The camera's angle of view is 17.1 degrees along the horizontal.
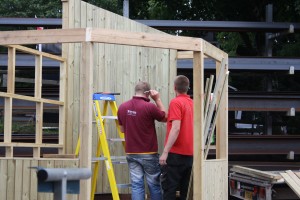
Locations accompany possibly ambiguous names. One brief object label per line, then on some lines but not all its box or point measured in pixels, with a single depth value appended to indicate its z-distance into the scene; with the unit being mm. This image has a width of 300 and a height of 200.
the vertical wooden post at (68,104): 14605
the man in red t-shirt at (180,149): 13197
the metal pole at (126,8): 22624
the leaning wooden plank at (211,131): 13638
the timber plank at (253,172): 16897
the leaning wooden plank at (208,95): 13901
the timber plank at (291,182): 15622
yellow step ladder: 13620
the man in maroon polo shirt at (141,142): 12941
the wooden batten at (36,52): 13737
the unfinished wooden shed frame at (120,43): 11322
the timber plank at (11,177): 11943
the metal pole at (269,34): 22348
